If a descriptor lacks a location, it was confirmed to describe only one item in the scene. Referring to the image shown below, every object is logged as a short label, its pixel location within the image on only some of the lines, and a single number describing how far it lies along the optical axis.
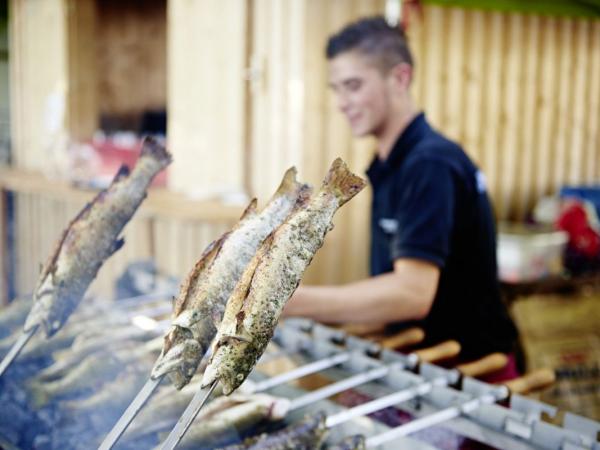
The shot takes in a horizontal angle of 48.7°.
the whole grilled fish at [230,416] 1.51
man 2.46
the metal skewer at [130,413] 1.19
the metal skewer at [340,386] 1.75
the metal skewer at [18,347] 1.56
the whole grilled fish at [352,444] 1.42
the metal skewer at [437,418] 1.53
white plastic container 4.52
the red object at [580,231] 4.93
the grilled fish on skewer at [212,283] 1.29
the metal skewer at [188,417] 1.14
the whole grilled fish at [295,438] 1.43
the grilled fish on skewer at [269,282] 1.15
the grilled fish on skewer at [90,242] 1.64
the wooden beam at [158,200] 4.21
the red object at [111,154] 6.35
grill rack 1.51
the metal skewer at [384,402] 1.61
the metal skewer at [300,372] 1.84
